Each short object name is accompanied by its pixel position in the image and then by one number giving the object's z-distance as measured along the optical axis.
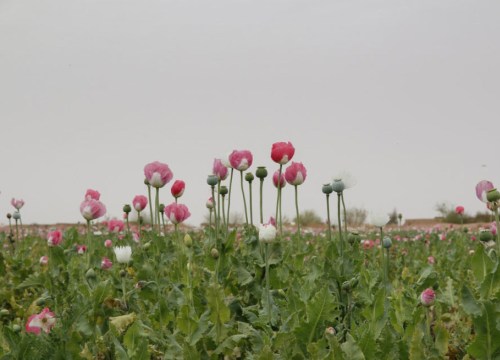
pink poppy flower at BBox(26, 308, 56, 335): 2.53
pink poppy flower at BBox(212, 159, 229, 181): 3.46
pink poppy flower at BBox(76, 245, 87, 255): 4.66
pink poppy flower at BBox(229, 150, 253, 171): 3.27
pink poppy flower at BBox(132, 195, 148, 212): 4.04
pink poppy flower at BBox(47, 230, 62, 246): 3.60
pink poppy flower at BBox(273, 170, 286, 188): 3.45
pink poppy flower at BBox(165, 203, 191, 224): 3.22
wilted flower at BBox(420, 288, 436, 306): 2.34
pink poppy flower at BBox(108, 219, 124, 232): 5.04
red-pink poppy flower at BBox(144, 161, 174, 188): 3.34
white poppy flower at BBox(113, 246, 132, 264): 2.84
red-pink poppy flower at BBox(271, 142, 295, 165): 2.93
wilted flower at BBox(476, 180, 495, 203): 2.62
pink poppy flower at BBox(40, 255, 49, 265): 4.21
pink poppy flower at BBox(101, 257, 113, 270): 3.67
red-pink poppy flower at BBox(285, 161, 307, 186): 3.23
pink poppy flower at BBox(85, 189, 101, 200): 3.78
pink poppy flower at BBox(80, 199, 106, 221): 3.20
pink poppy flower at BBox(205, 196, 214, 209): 3.83
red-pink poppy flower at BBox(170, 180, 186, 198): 3.48
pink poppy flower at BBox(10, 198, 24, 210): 5.85
